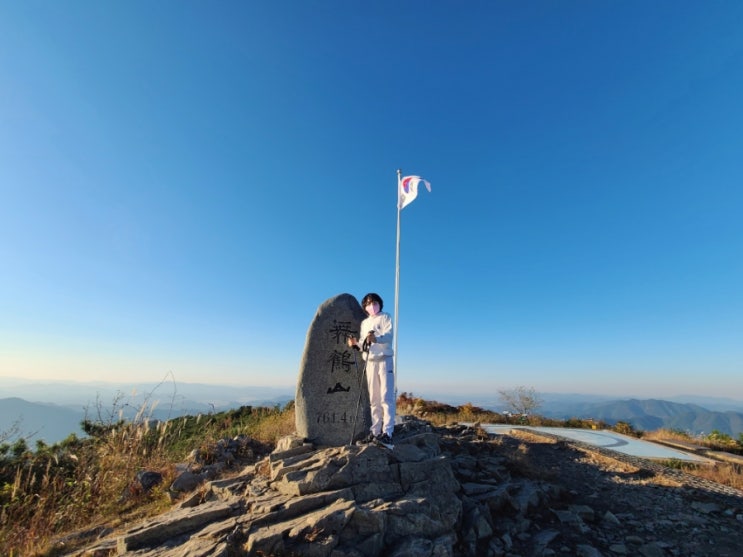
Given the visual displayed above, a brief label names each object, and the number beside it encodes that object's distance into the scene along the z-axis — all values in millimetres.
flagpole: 10584
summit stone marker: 6816
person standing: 5934
